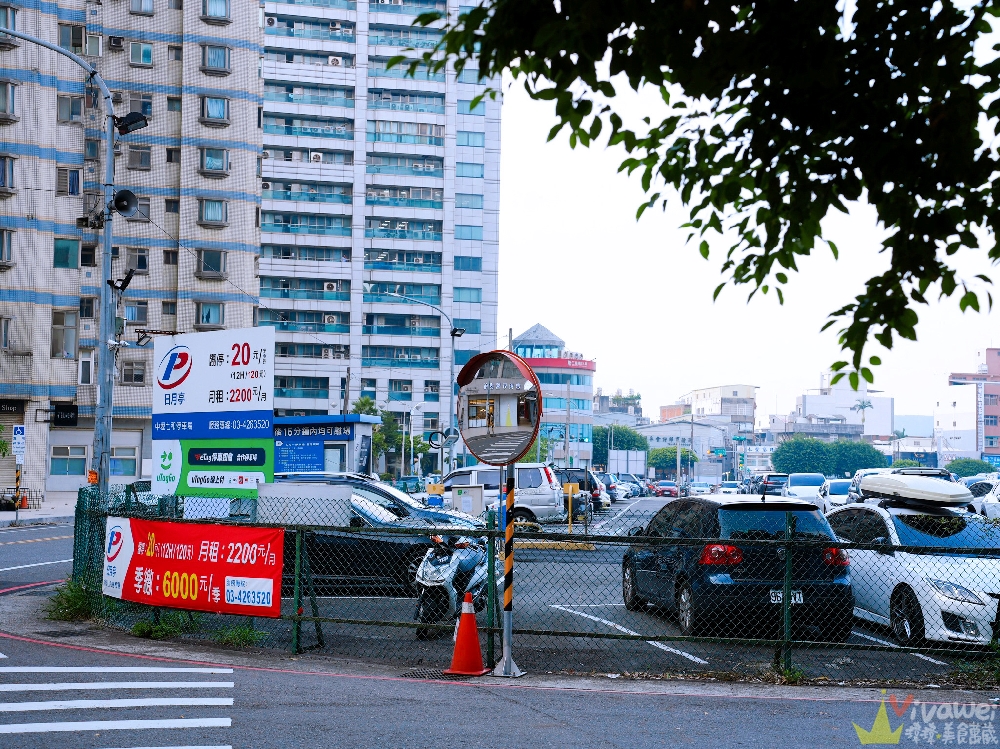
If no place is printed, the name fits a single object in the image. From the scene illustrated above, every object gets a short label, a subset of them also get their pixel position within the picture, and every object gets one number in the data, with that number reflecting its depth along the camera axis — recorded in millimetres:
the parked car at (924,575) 10719
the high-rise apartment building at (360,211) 91312
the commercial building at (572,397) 149750
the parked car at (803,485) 39312
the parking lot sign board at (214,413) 12859
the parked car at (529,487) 31250
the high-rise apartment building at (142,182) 54344
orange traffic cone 10117
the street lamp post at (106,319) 20219
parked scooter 11547
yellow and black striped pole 10031
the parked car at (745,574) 10758
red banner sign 11281
